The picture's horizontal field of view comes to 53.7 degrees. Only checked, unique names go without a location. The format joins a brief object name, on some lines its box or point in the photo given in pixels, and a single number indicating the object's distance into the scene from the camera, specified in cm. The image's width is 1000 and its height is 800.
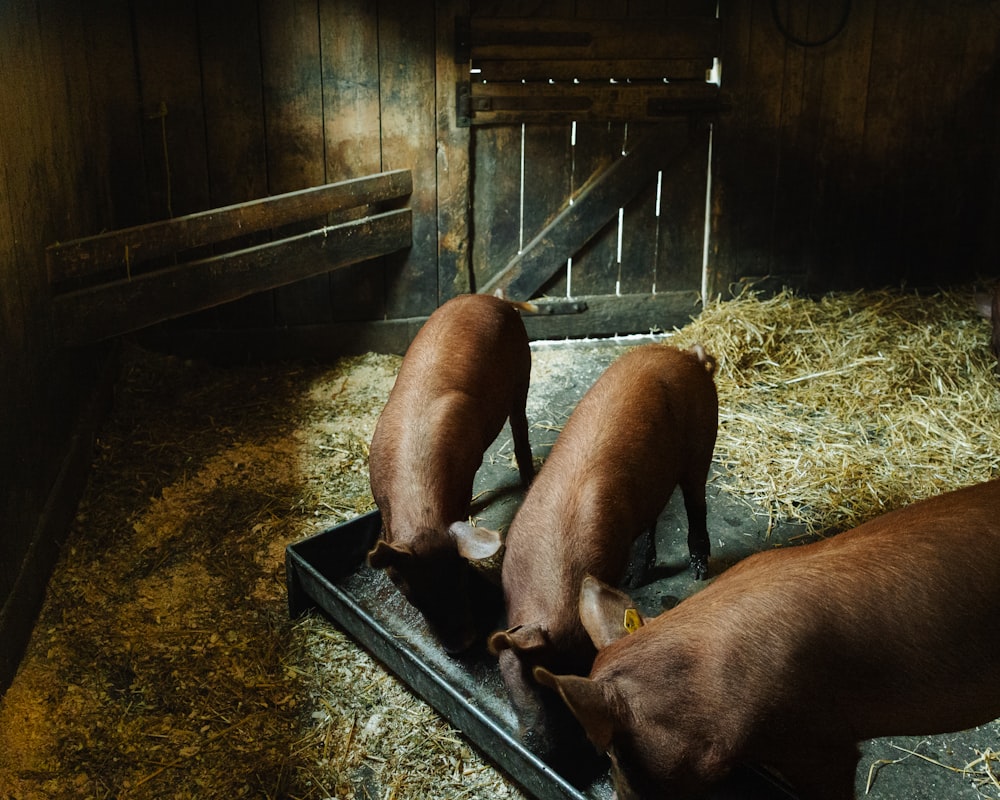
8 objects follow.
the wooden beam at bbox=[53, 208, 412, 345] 462
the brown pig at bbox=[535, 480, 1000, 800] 242
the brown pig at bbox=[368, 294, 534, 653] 331
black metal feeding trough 273
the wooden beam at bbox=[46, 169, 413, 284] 448
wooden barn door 612
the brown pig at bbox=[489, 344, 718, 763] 288
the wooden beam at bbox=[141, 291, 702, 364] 604
